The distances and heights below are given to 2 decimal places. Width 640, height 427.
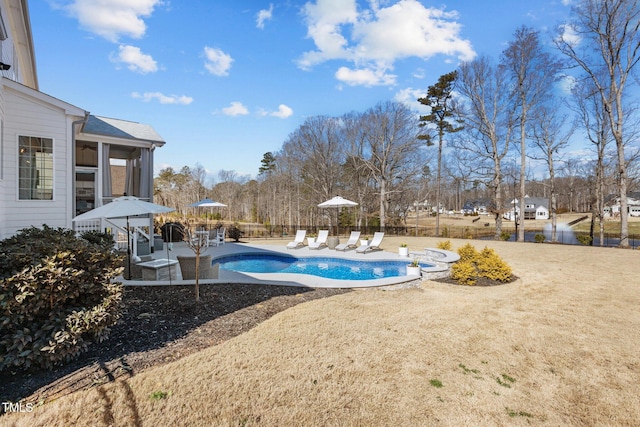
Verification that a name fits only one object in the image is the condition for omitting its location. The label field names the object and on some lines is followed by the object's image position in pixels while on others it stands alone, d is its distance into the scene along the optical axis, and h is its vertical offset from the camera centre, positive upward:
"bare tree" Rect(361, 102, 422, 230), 24.05 +5.99
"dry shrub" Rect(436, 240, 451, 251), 11.41 -1.12
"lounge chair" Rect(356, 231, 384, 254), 12.77 -1.31
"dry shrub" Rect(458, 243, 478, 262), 8.42 -1.05
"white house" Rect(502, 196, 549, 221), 56.44 +1.53
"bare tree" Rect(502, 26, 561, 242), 18.25 +8.87
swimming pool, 9.99 -1.86
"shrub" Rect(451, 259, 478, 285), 7.64 -1.46
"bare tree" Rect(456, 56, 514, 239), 19.80 +6.76
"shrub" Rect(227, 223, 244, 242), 16.05 -0.98
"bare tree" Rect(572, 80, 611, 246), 18.67 +5.81
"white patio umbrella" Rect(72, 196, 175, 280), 6.08 +0.10
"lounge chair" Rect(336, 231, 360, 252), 13.52 -1.32
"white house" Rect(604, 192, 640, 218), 47.68 +1.29
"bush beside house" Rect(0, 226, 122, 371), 2.83 -0.89
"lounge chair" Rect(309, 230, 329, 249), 14.43 -1.13
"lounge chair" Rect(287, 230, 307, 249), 13.98 -1.23
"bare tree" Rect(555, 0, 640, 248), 14.35 +8.70
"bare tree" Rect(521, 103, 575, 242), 20.19 +5.65
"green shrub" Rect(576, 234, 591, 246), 16.05 -1.21
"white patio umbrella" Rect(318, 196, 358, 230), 15.02 +0.65
